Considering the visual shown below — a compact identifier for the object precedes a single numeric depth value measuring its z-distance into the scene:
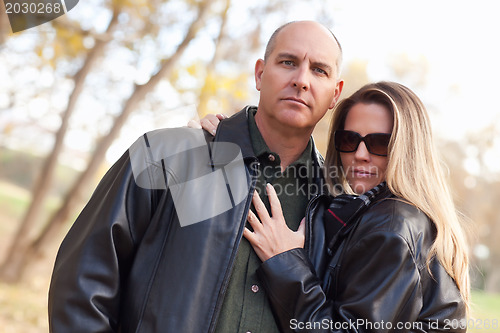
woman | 2.03
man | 2.02
